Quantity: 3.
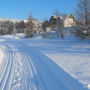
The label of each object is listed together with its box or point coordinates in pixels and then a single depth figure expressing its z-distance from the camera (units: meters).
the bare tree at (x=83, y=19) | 18.84
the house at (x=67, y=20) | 40.48
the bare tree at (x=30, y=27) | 35.29
